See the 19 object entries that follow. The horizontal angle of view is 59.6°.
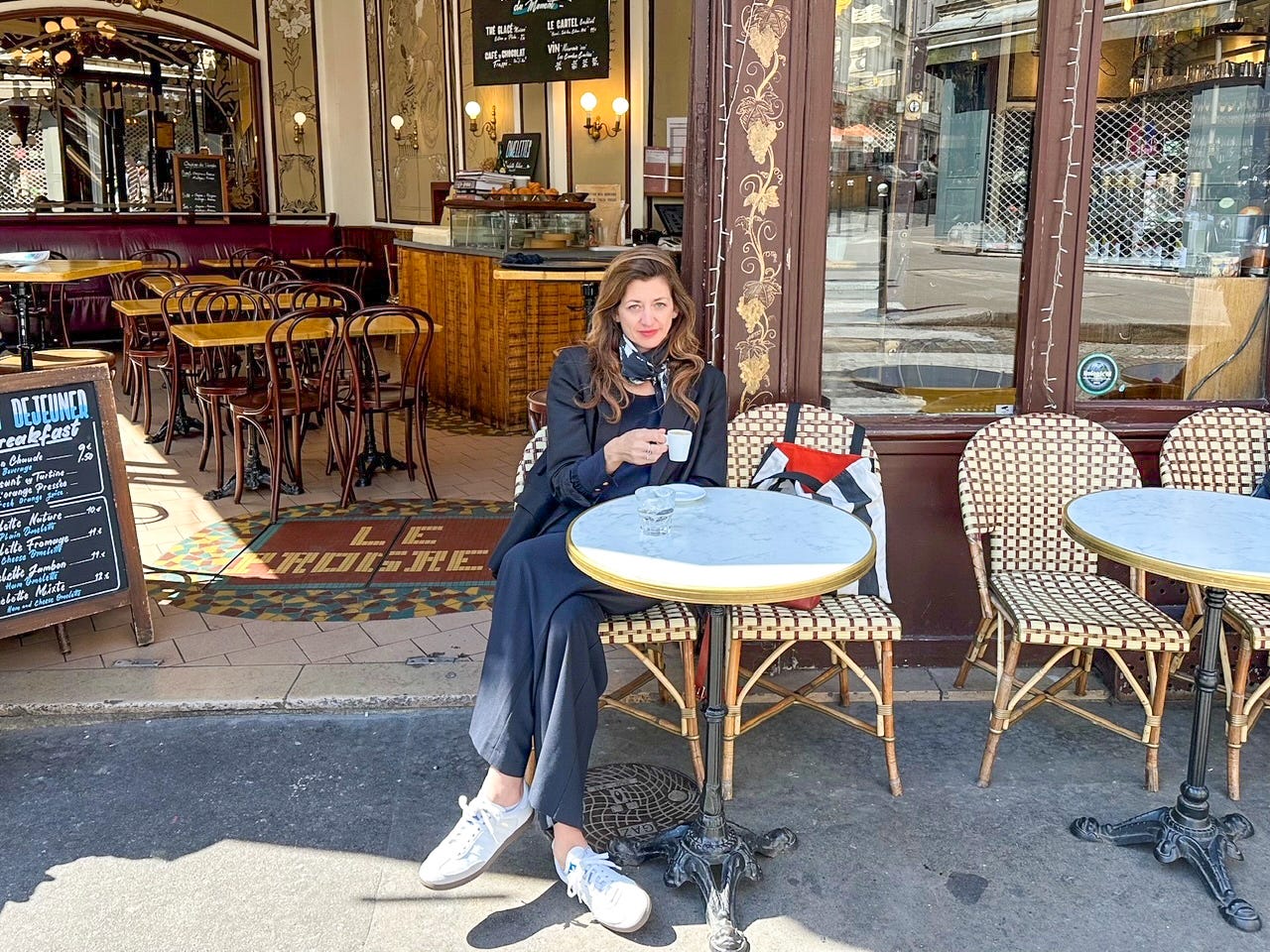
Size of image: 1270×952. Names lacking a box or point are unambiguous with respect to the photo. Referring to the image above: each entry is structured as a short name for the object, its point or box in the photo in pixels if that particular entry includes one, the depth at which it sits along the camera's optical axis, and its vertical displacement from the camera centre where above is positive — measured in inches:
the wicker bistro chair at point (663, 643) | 102.0 -37.5
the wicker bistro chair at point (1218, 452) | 126.4 -24.0
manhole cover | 103.1 -53.5
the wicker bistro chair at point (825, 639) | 104.0 -37.0
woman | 93.4 -29.7
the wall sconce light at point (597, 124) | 380.5 +38.8
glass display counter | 281.0 +3.2
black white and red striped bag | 115.5 -25.0
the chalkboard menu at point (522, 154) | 398.9 +29.6
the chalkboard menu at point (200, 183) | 435.8 +20.4
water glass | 90.3 -22.1
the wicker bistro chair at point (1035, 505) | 120.0 -29.2
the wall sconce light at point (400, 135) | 450.3 +41.0
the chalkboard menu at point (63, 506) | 129.0 -31.7
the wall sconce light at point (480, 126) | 424.8 +42.6
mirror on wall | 466.6 +49.8
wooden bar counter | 268.8 -22.5
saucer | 99.0 -22.6
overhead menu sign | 335.9 +59.8
